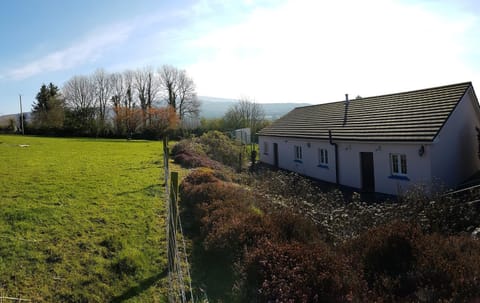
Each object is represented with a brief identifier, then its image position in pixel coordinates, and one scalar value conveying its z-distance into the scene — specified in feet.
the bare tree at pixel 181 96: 224.53
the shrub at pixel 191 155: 58.56
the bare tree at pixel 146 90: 221.35
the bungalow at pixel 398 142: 42.45
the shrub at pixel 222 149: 77.41
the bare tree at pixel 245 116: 183.01
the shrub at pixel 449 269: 11.98
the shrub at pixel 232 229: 19.34
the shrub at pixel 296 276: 12.58
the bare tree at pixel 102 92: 212.02
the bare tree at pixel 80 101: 182.60
